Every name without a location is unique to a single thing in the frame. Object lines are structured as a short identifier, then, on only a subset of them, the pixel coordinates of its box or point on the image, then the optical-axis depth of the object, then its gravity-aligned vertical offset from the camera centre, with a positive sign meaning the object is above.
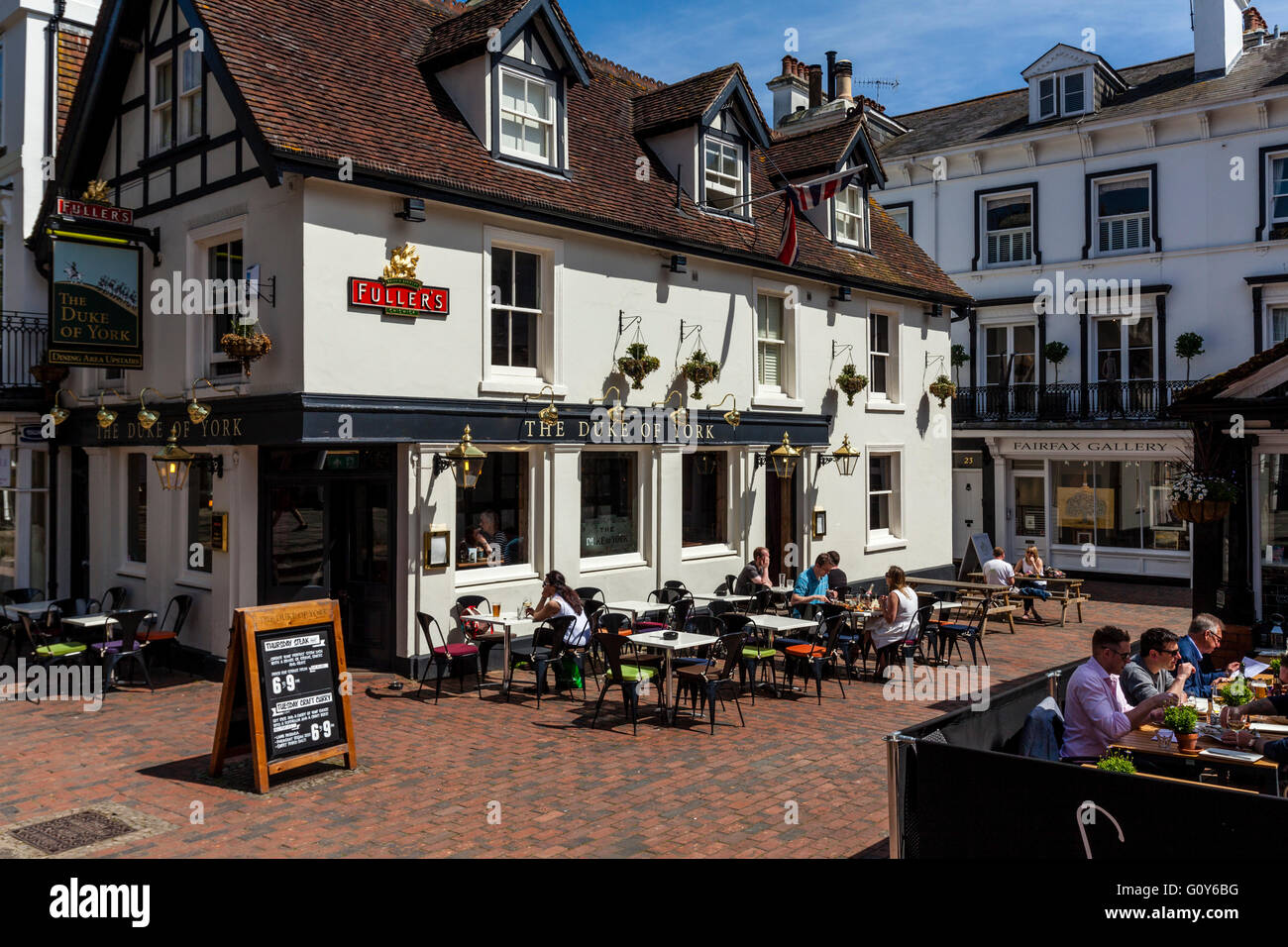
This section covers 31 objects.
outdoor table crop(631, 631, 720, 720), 10.71 -1.70
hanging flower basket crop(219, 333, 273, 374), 11.60 +1.68
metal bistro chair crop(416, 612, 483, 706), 11.67 -1.99
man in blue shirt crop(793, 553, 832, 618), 15.48 -1.50
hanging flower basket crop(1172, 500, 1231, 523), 13.17 -0.32
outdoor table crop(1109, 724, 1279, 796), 6.61 -1.86
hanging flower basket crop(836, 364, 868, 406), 18.75 +2.00
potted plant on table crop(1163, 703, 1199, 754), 6.87 -1.68
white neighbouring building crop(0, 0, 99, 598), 16.55 +4.47
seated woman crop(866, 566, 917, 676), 12.89 -1.69
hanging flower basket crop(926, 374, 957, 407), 21.30 +2.12
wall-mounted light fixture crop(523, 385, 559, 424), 13.77 +1.02
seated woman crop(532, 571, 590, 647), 11.98 -1.45
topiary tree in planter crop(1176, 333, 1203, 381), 23.03 +3.30
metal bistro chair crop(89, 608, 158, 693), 12.21 -2.00
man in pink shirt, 7.23 -1.62
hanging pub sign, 13.38 +2.53
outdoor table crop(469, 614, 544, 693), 11.97 -1.75
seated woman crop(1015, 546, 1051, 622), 19.33 -1.76
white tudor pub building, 12.07 +2.53
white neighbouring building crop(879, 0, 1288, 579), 23.03 +5.61
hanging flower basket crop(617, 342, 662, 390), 14.89 +1.87
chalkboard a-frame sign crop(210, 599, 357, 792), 8.45 -1.79
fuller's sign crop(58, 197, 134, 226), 13.43 +3.84
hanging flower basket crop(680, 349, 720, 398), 15.83 +1.88
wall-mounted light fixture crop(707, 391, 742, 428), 16.67 +1.17
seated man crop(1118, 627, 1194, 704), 8.10 -1.56
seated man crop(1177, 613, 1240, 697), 9.32 -1.54
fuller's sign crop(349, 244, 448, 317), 12.02 +2.44
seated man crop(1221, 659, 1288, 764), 6.73 -1.79
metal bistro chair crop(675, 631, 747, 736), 10.52 -2.06
